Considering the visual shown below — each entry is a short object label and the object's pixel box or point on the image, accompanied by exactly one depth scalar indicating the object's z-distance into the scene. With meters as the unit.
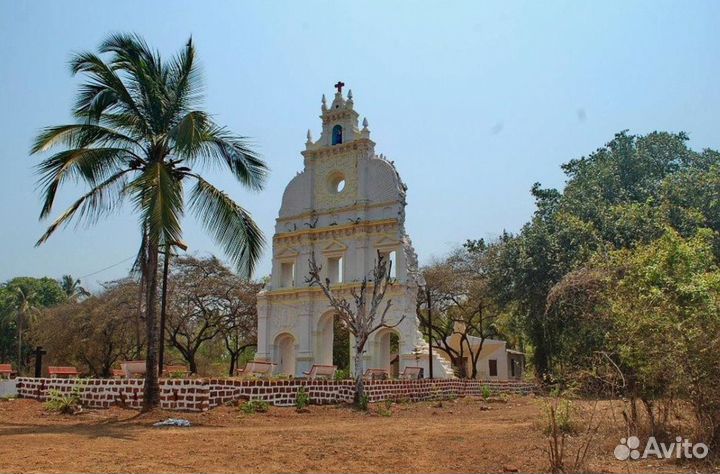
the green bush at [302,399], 13.91
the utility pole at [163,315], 16.66
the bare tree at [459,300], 31.05
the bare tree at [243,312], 31.81
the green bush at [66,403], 12.55
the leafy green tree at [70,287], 52.51
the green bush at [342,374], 18.82
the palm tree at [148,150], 11.95
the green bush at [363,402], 14.54
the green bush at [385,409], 13.95
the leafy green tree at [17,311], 45.38
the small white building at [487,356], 36.38
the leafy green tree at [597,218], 22.06
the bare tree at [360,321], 15.32
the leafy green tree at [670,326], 7.33
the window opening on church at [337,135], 27.12
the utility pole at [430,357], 21.86
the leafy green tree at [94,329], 30.64
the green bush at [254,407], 12.87
